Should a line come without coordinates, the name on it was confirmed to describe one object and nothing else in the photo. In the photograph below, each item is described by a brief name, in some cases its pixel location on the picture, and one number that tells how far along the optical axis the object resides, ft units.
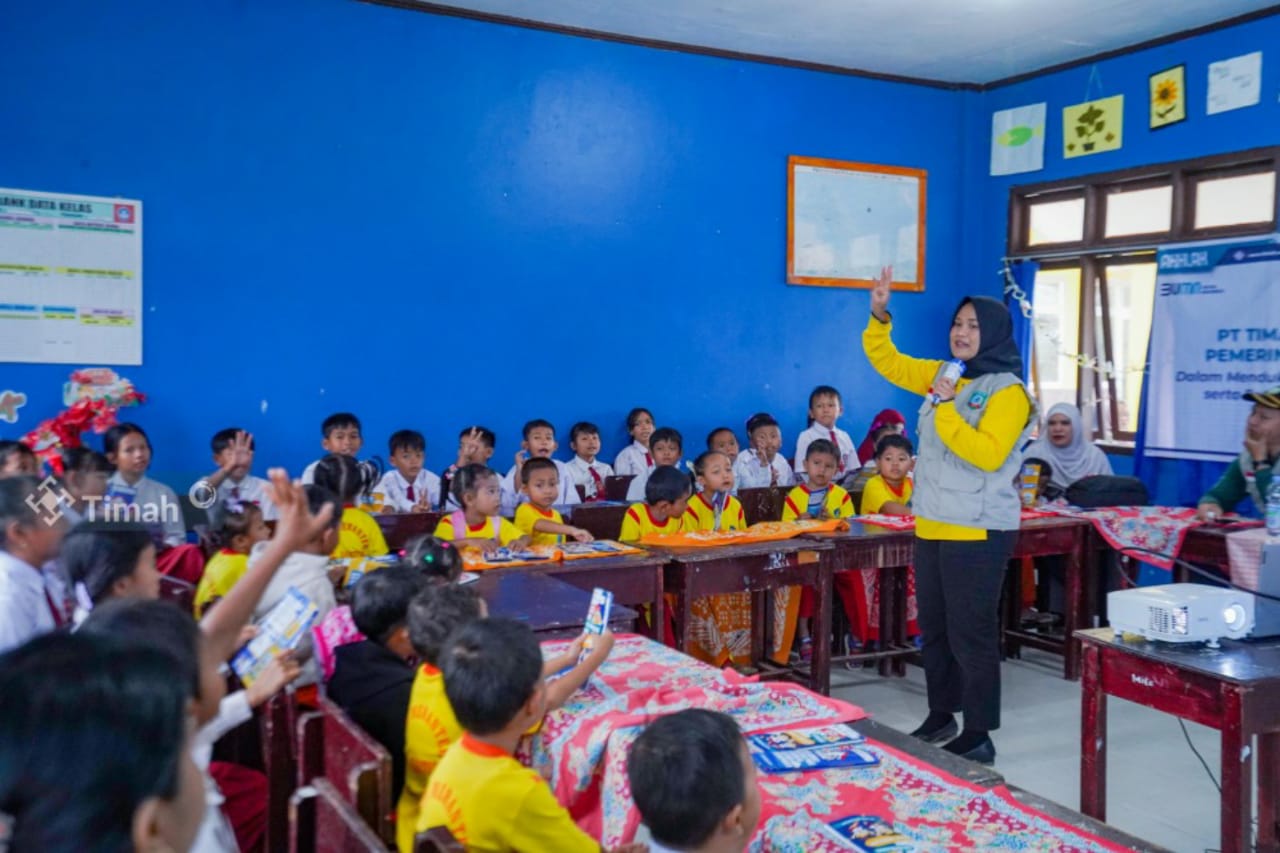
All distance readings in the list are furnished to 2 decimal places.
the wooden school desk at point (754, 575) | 12.67
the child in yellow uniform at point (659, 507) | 14.30
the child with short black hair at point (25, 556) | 6.79
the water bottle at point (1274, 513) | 11.76
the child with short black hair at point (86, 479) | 12.73
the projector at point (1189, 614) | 7.99
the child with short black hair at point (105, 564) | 6.75
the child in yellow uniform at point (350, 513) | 12.09
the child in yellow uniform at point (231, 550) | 9.48
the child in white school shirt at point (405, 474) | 17.24
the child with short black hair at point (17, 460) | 12.36
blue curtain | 22.07
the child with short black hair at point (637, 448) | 20.01
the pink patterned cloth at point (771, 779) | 4.83
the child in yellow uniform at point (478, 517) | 12.73
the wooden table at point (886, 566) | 14.14
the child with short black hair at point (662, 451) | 18.71
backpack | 17.35
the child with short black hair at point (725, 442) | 20.20
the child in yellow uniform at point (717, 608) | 14.62
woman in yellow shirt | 10.37
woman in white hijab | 19.16
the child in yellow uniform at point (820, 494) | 16.38
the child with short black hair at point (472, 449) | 17.66
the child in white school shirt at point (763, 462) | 20.42
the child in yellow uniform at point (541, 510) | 13.80
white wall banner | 17.80
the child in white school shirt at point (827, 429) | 21.62
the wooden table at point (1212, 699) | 7.37
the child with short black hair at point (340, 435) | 16.87
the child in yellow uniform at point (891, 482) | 16.63
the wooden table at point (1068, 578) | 15.51
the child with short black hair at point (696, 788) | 4.43
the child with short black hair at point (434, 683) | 6.39
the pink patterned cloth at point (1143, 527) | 15.05
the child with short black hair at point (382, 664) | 6.82
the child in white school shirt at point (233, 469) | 16.01
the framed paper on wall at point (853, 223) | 21.99
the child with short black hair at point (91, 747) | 2.61
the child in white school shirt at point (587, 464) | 19.20
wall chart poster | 15.62
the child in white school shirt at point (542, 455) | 18.56
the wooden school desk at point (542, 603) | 8.82
